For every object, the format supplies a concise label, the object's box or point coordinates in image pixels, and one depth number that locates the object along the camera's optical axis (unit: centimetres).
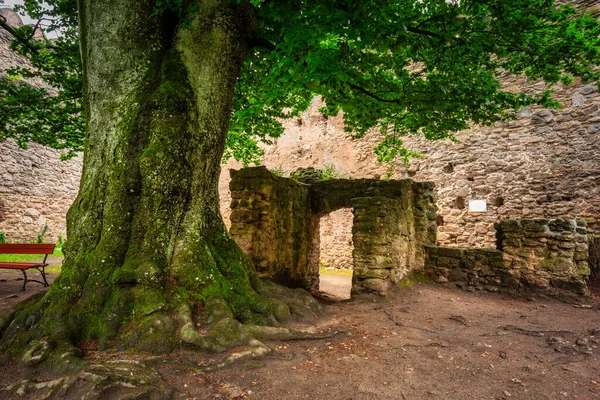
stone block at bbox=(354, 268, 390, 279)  548
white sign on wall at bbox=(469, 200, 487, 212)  941
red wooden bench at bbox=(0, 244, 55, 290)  577
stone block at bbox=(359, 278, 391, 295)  539
